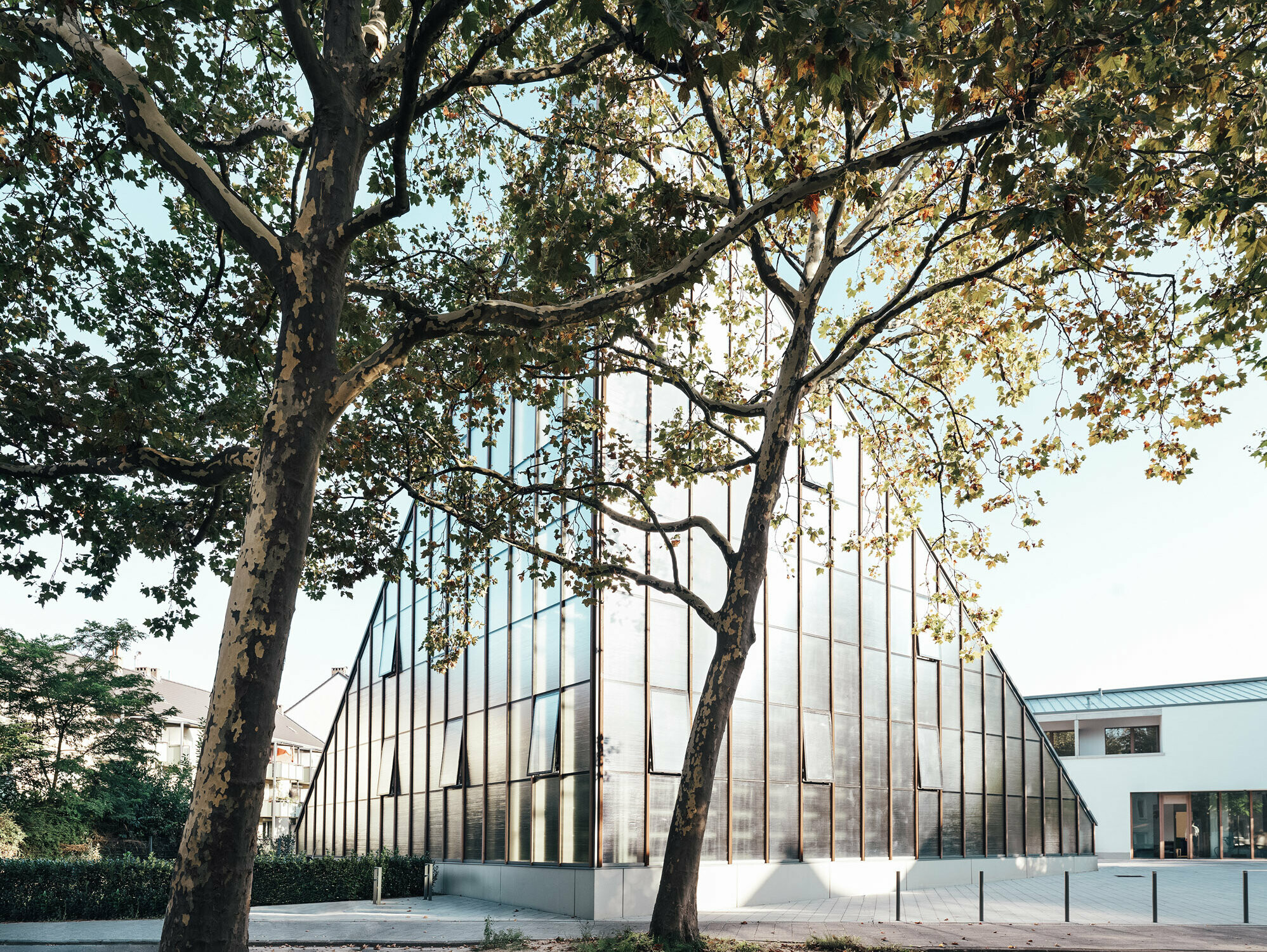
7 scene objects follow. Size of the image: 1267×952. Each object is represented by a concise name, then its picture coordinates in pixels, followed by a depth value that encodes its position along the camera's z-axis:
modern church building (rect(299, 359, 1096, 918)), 15.97
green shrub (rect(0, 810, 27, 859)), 27.60
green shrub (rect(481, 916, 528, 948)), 12.20
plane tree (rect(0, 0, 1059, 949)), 6.45
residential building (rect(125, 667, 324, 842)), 66.62
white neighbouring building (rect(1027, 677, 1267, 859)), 36.88
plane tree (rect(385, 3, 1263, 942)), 8.09
